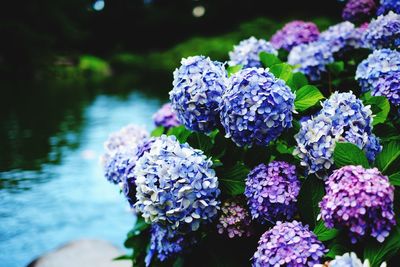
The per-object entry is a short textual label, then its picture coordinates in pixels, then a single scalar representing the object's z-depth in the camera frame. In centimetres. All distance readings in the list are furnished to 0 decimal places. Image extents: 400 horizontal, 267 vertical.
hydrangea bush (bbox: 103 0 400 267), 104
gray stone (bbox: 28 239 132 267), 296
